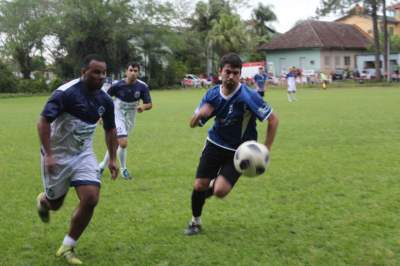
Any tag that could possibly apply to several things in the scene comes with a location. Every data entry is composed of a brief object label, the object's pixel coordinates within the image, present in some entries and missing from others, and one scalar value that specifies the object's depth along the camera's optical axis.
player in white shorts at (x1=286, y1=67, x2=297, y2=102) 29.34
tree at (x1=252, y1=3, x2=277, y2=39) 73.12
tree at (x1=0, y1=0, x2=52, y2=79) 59.59
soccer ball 5.26
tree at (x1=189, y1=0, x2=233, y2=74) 66.69
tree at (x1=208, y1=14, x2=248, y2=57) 61.81
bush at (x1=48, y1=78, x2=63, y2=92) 51.59
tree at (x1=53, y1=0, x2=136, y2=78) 51.84
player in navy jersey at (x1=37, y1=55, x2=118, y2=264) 4.96
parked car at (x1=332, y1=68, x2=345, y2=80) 59.00
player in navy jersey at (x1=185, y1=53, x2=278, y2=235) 5.52
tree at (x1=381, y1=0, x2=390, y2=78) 51.35
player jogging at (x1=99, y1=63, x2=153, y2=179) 9.31
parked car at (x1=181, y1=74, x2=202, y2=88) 56.81
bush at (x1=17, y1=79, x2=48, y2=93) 50.84
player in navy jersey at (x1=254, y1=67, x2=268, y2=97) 26.81
